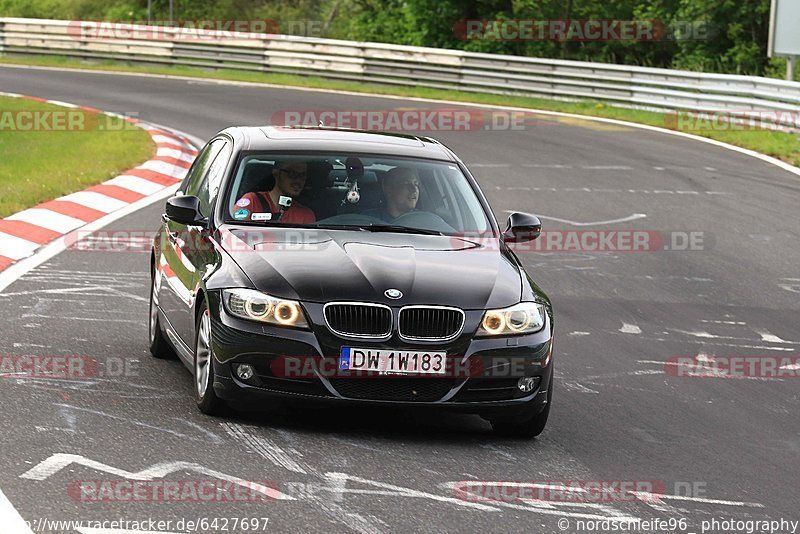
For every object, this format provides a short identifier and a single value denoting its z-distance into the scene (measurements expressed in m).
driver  16.97
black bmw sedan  14.27
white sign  53.59
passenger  16.83
